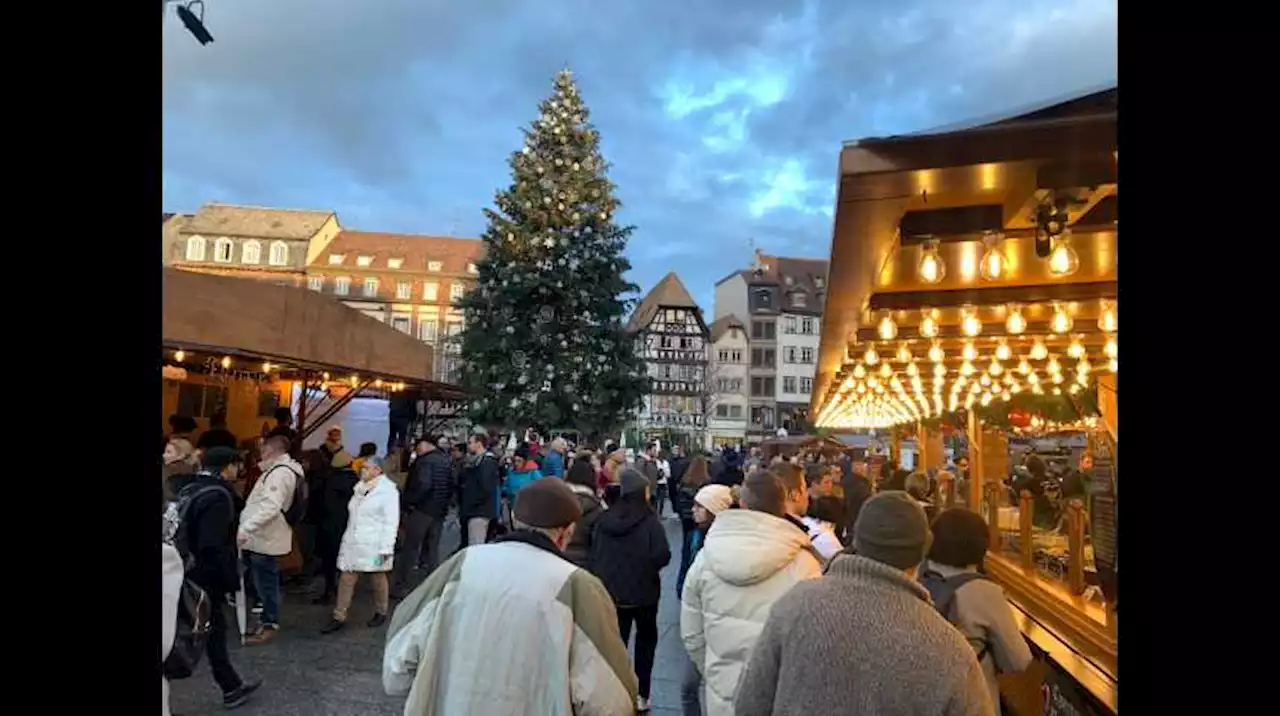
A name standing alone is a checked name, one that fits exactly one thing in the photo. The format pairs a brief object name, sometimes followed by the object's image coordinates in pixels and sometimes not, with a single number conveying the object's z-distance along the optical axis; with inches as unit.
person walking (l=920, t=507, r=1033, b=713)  133.1
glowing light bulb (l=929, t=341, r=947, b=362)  324.2
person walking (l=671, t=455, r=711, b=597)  395.9
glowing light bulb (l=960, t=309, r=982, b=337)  258.8
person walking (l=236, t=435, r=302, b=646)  302.0
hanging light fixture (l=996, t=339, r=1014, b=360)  313.3
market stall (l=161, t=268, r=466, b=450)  346.6
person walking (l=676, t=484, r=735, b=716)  206.4
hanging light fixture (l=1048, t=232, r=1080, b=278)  165.6
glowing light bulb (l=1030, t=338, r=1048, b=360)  301.4
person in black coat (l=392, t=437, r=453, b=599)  395.5
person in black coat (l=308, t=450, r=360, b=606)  382.6
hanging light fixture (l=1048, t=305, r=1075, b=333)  244.1
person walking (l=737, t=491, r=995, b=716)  86.3
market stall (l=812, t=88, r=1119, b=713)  122.4
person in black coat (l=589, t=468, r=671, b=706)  238.2
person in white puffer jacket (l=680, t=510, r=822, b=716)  151.2
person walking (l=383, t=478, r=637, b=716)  116.0
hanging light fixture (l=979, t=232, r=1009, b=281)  173.8
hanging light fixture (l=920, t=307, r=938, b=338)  263.3
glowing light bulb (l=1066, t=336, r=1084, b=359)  289.9
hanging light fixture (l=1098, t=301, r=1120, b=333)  222.9
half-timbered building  2600.9
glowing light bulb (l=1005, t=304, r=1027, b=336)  253.4
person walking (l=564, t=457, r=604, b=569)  251.9
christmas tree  825.5
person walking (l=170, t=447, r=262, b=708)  234.5
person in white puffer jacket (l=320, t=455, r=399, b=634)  327.0
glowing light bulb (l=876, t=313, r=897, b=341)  251.3
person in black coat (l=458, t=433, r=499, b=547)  421.7
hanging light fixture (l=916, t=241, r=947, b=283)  173.3
